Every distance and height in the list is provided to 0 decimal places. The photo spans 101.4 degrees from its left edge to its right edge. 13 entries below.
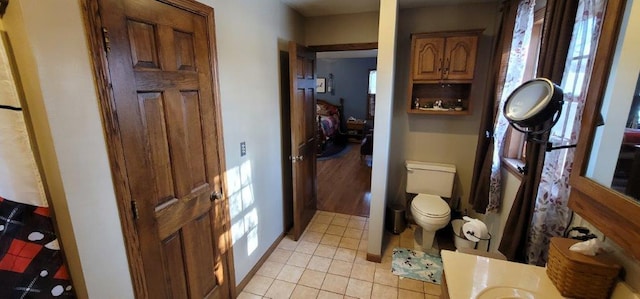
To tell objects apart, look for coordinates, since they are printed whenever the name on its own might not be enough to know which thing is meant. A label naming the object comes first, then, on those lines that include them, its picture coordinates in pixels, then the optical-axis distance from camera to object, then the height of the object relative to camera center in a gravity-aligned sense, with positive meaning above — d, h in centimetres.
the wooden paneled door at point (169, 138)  112 -24
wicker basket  90 -62
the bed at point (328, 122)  623 -73
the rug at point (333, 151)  596 -140
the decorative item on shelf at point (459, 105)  269 -12
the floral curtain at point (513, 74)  192 +15
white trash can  240 -132
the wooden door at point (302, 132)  246 -41
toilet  243 -105
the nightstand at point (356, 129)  728 -99
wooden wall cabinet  243 +26
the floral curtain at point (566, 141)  126 -26
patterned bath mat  226 -154
